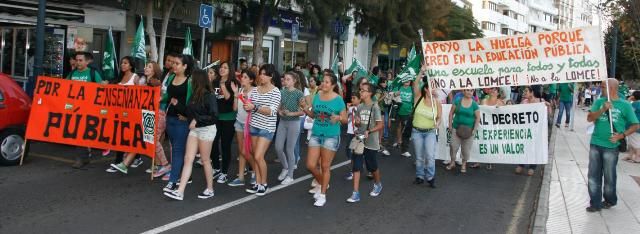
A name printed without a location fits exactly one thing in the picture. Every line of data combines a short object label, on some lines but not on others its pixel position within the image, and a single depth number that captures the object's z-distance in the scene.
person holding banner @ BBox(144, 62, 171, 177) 8.16
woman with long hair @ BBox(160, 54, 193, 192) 6.83
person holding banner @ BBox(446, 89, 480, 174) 9.84
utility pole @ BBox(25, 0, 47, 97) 10.74
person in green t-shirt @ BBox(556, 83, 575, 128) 17.45
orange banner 8.06
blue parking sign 12.64
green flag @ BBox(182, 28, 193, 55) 12.74
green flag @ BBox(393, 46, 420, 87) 10.50
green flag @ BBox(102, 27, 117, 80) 11.40
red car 8.26
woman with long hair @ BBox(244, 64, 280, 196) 7.30
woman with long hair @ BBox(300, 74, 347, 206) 7.00
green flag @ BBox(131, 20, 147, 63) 12.32
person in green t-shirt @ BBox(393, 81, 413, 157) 11.95
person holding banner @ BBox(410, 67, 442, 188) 8.58
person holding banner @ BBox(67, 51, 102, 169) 8.96
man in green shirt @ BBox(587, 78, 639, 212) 7.14
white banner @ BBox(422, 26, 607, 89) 8.72
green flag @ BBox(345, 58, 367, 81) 16.31
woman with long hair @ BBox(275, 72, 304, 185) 7.95
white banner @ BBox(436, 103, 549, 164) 10.15
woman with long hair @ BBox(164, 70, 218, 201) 6.68
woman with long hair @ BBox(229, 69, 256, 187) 7.81
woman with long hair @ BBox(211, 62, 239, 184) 8.05
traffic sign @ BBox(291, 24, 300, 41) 18.71
